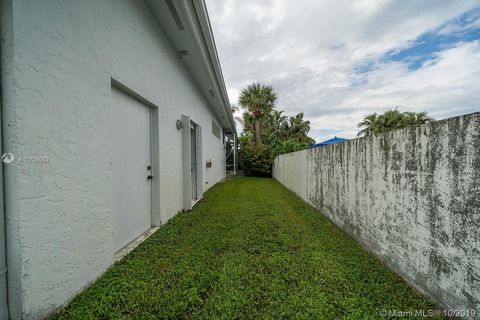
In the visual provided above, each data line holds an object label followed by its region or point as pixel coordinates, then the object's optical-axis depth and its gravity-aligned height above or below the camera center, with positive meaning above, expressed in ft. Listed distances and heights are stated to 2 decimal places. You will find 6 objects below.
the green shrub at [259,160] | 56.65 -0.60
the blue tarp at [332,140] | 40.80 +3.42
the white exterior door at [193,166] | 23.97 -0.88
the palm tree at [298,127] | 103.81 +15.53
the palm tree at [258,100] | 68.13 +19.81
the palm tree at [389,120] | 73.00 +13.83
